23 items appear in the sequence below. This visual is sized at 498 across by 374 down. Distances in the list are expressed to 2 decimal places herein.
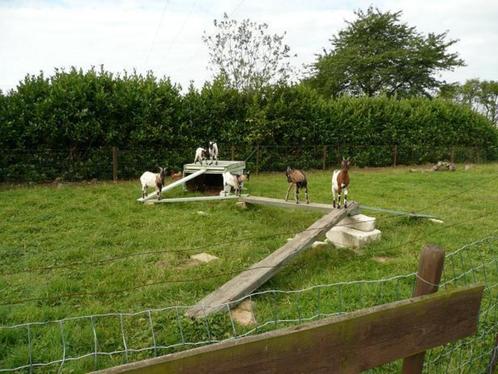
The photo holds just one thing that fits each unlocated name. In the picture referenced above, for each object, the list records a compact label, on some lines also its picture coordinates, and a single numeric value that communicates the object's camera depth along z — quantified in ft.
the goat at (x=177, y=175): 35.64
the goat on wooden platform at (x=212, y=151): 37.91
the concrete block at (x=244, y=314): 12.50
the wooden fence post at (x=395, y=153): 62.59
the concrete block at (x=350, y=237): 20.33
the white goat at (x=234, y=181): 30.83
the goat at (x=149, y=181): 30.27
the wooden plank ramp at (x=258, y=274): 12.43
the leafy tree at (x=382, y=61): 106.22
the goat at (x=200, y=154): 37.67
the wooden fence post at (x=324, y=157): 56.13
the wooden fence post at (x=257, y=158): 50.72
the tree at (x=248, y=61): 67.44
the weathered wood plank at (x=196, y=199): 29.07
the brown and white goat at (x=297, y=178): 24.61
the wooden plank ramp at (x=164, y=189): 30.71
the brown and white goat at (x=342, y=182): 21.77
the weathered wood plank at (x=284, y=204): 22.70
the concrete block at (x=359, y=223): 21.16
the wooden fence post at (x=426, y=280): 6.29
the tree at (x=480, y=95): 183.11
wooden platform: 33.65
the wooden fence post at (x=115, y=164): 41.58
